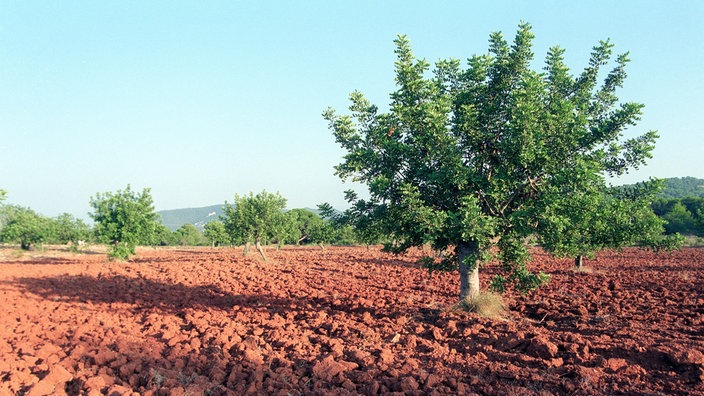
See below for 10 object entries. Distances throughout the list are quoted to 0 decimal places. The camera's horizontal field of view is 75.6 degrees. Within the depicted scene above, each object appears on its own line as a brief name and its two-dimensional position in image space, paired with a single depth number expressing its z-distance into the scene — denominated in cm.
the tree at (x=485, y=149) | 970
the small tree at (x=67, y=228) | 5053
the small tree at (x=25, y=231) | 4531
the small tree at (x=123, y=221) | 3114
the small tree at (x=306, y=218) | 8689
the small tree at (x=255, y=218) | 3256
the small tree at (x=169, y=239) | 8431
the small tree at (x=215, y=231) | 5778
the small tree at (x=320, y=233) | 5245
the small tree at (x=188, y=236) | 9379
